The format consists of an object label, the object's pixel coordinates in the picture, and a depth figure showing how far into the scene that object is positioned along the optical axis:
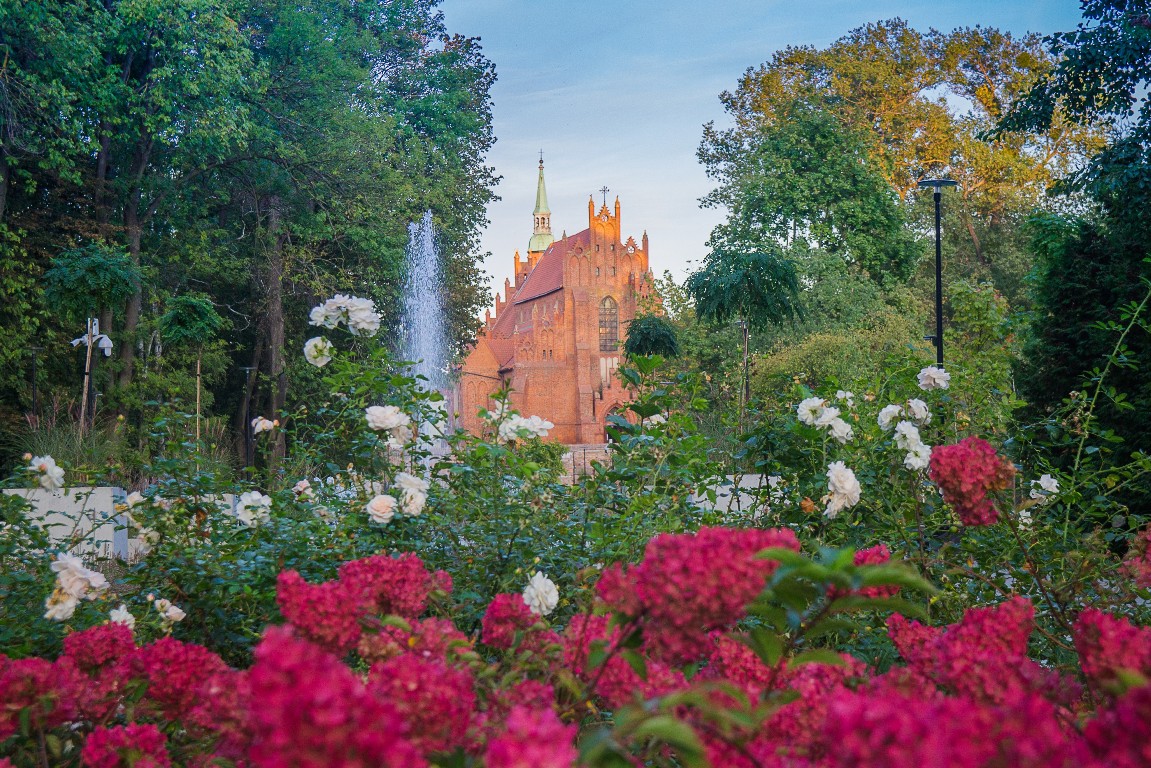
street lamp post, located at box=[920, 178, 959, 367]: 14.41
